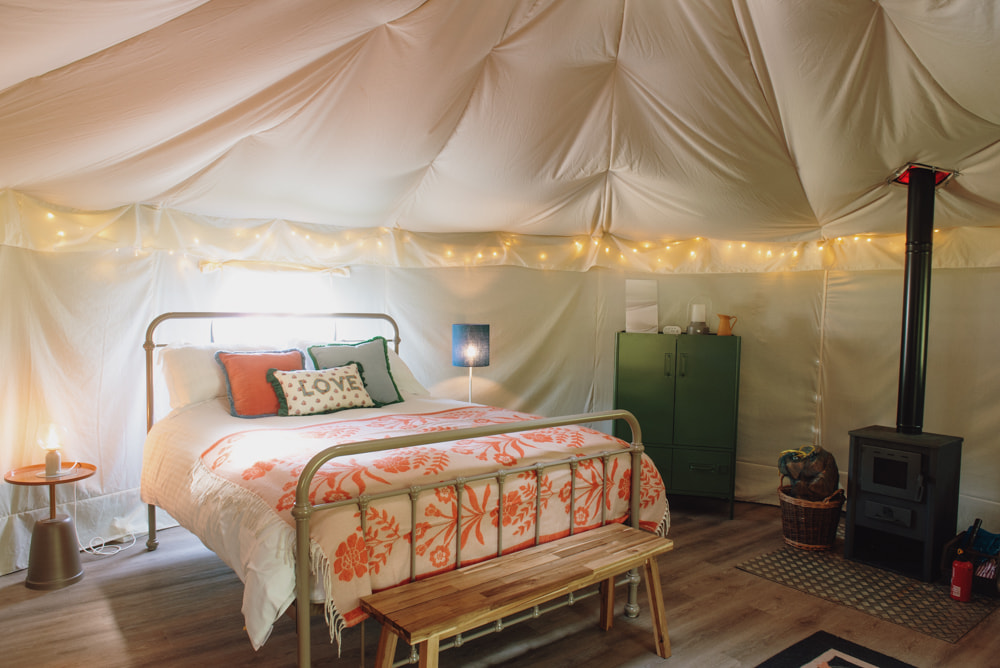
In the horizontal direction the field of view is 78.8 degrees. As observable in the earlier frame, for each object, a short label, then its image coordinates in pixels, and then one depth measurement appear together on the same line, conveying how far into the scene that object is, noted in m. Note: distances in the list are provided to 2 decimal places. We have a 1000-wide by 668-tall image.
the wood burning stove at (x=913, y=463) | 3.09
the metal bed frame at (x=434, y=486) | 1.79
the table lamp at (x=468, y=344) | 4.37
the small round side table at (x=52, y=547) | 2.85
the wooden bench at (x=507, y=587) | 1.72
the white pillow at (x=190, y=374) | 3.36
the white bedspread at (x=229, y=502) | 1.81
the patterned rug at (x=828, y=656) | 2.33
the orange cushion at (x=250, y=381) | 3.22
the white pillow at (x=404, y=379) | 3.92
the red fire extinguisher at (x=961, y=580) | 2.91
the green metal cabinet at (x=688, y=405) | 4.21
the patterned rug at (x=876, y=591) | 2.73
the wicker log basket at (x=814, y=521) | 3.54
